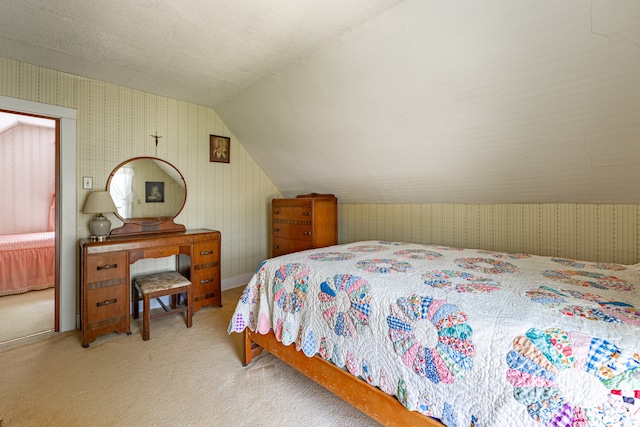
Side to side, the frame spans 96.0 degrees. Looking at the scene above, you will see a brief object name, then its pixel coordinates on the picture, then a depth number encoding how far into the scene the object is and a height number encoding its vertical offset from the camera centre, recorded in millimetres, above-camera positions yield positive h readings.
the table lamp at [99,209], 2576 +42
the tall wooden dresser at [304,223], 3357 -119
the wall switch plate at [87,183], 2736 +296
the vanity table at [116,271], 2363 -503
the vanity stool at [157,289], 2445 -678
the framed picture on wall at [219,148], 3600 +830
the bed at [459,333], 847 -469
